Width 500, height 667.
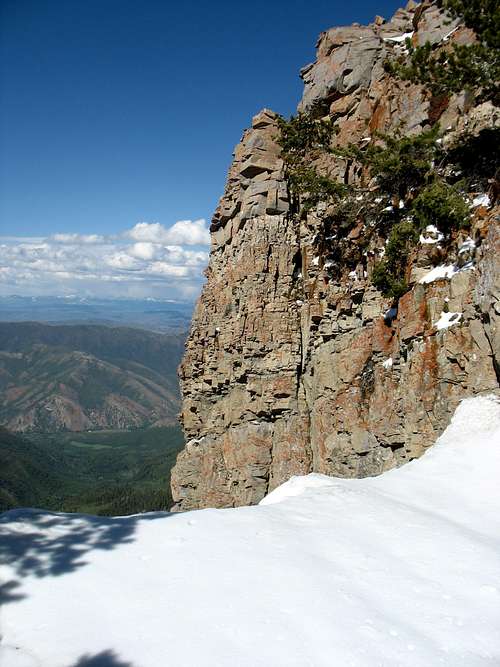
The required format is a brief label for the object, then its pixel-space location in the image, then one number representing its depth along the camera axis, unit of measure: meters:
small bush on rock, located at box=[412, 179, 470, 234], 17.16
